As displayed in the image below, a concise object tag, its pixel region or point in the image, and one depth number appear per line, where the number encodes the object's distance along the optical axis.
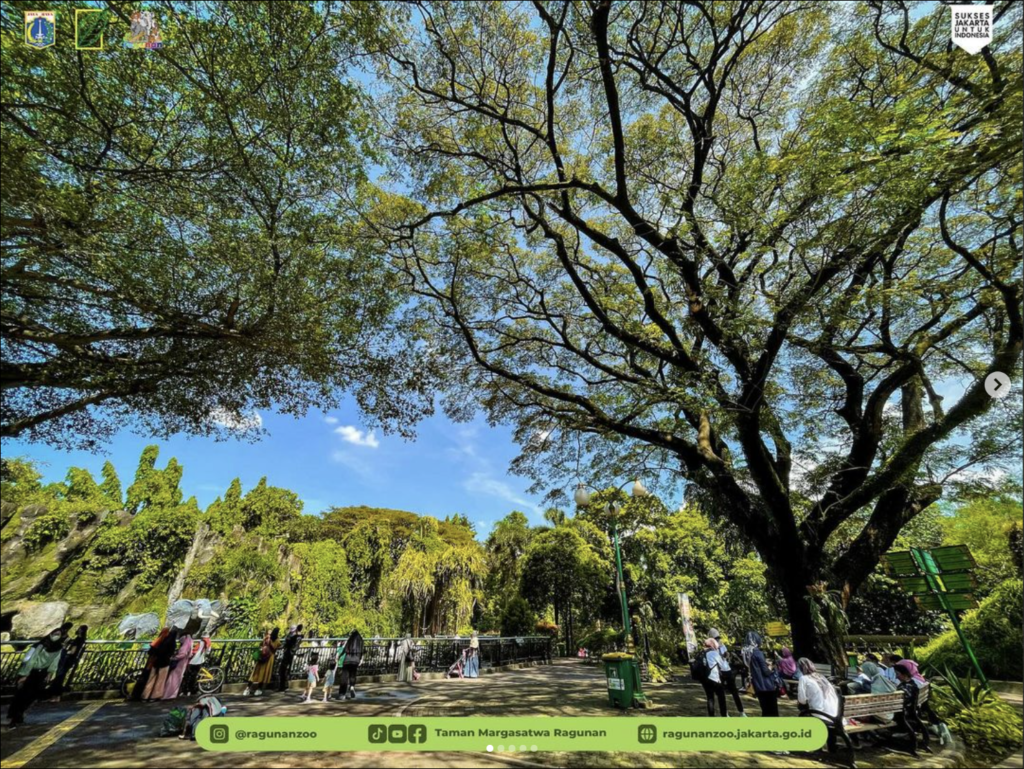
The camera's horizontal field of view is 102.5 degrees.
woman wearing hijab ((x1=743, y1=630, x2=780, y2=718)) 6.16
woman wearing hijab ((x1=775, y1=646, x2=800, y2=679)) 9.07
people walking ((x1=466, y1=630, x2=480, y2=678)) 12.99
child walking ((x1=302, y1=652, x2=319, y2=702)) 8.20
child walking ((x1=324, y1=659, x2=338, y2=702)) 8.27
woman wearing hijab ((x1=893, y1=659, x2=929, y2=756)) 5.34
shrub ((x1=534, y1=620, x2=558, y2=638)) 21.63
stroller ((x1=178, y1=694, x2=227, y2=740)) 5.09
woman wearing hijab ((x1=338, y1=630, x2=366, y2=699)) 8.20
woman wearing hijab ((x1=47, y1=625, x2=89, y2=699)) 7.00
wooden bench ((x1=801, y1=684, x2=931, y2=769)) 4.99
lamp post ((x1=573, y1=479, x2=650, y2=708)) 7.42
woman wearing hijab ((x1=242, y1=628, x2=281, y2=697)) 8.94
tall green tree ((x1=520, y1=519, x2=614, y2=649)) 20.91
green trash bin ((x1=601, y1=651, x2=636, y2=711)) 7.41
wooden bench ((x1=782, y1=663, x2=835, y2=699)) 7.08
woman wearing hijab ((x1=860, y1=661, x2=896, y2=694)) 6.23
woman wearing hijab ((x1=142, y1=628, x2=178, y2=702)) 7.73
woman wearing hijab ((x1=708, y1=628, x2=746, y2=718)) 6.85
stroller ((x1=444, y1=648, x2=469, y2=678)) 12.80
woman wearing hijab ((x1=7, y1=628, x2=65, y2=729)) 5.47
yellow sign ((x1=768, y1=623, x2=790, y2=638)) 13.92
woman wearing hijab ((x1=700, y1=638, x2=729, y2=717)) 6.73
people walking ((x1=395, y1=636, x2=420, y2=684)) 11.35
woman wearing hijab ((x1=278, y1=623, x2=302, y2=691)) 9.44
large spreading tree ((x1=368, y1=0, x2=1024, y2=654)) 5.54
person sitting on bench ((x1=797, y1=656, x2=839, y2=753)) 5.04
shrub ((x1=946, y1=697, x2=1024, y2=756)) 5.26
